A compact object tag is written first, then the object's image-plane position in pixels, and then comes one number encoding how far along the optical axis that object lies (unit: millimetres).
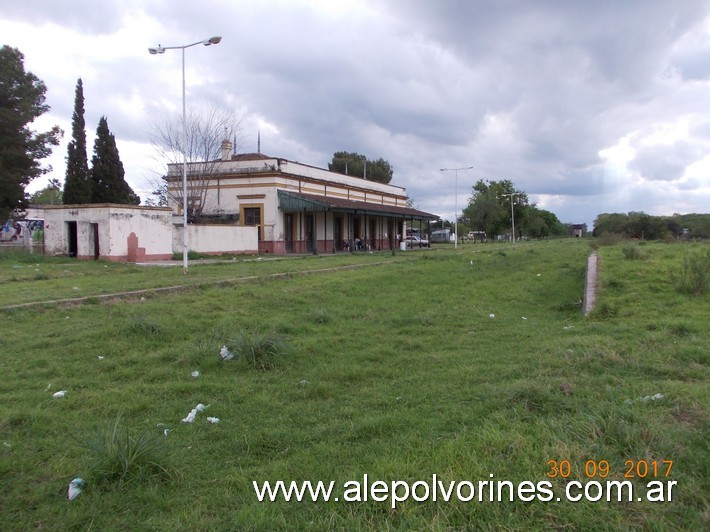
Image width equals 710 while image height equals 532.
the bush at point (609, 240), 36444
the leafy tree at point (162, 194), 38009
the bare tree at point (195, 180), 34312
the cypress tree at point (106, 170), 39906
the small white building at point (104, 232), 23031
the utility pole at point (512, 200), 68012
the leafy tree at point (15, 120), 24844
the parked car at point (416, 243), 52094
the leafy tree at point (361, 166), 75438
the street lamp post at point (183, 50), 16672
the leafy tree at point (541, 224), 86562
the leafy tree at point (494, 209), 65812
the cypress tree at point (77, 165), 38375
